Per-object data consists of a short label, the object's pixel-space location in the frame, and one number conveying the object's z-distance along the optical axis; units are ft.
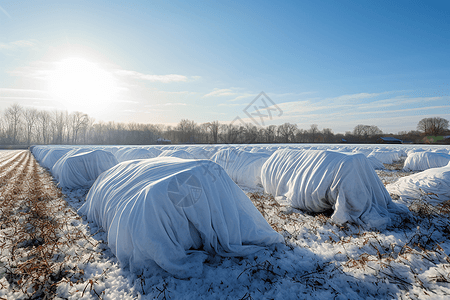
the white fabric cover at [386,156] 79.46
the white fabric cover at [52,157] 57.16
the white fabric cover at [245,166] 35.73
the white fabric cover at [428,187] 20.42
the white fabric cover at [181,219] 10.08
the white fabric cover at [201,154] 61.21
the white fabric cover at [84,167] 31.71
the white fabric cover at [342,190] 17.39
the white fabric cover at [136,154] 58.18
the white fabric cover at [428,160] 54.54
